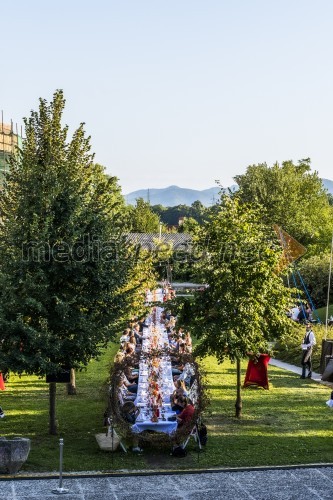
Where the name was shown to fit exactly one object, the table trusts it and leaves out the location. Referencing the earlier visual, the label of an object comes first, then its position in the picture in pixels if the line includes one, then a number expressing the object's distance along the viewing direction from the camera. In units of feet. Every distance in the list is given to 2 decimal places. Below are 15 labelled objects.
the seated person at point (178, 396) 57.47
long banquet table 54.49
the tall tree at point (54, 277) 57.52
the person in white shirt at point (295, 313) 135.79
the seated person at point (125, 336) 93.03
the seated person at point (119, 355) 67.51
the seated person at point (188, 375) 62.39
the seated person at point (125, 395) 59.10
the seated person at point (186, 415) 54.54
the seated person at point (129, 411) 55.67
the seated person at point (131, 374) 65.26
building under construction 160.22
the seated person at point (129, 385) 63.52
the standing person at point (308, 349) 87.15
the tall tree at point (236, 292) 64.13
